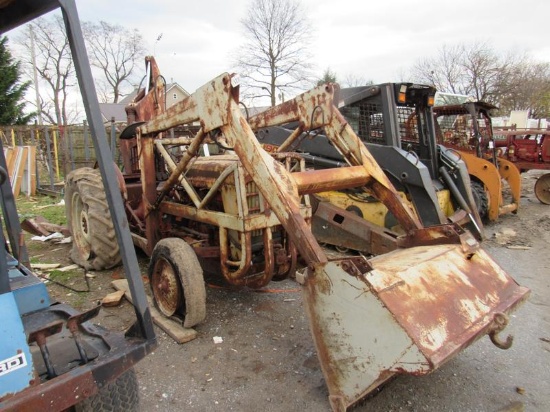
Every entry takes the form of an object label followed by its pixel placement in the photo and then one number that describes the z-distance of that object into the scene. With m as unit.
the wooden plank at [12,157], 11.22
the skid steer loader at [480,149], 7.64
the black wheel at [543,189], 9.75
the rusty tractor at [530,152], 9.86
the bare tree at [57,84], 33.59
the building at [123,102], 34.01
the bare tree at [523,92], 35.78
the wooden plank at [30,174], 11.35
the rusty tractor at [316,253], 2.20
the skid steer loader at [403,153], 5.59
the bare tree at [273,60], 30.66
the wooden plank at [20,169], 11.14
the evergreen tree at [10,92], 17.88
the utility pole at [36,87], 20.35
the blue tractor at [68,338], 1.55
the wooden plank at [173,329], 3.39
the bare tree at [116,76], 40.12
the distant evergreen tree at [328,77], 39.09
